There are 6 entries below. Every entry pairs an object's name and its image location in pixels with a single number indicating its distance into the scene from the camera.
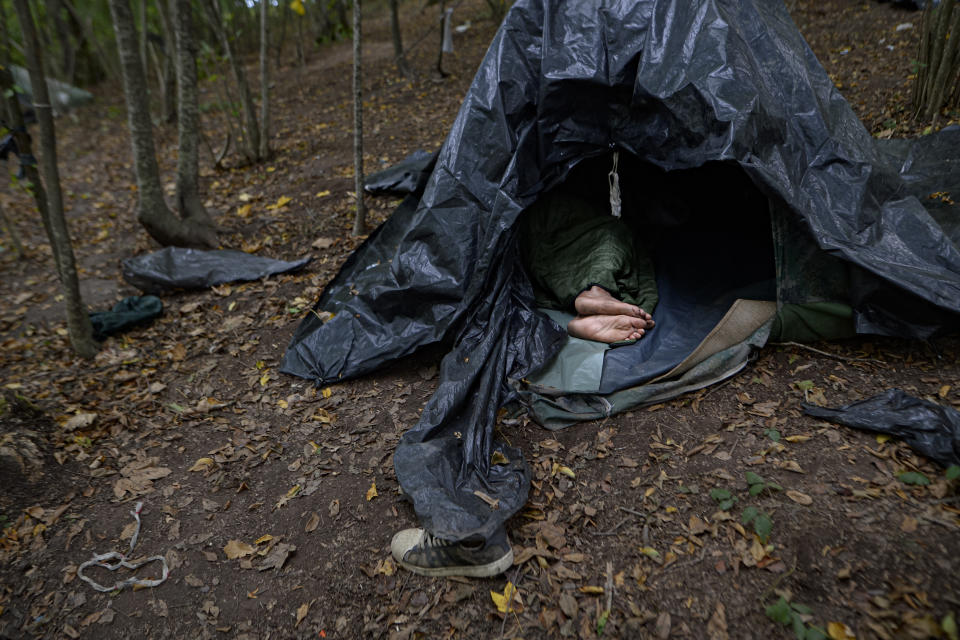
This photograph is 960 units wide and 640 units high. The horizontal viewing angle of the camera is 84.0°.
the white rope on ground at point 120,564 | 2.05
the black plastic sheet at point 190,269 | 4.01
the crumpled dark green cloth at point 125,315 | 3.59
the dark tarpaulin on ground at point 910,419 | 1.95
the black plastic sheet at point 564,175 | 2.34
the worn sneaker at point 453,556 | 1.93
